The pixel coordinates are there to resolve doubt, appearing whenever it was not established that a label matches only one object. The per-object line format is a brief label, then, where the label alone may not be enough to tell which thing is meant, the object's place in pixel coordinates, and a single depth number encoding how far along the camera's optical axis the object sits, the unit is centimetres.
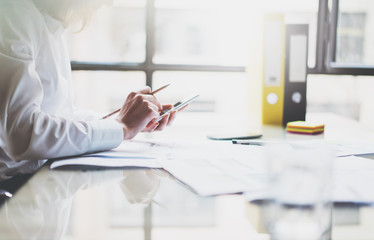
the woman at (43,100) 102
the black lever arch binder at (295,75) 181
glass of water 56
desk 56
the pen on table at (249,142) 124
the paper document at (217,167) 77
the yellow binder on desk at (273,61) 181
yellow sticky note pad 158
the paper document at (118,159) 95
